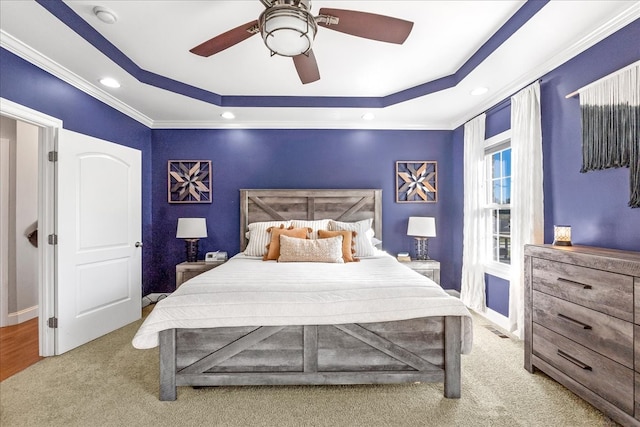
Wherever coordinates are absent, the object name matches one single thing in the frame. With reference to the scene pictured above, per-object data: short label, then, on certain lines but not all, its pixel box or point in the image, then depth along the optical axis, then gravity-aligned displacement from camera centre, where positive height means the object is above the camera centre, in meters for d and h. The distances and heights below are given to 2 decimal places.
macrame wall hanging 1.90 +0.60
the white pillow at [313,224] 3.79 -0.12
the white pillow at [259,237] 3.60 -0.27
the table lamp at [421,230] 3.93 -0.21
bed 1.99 -0.81
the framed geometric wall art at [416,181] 4.36 +0.46
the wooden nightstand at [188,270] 3.71 -0.67
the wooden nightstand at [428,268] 3.77 -0.67
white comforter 1.97 -0.60
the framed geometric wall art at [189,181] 4.27 +0.47
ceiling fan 1.58 +1.13
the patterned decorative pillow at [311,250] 3.17 -0.38
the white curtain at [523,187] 2.70 +0.24
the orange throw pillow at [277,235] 3.39 -0.24
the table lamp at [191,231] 3.85 -0.20
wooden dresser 1.62 -0.68
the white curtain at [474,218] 3.67 -0.06
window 3.43 +0.18
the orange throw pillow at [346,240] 3.31 -0.29
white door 2.76 -0.23
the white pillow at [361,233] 3.56 -0.23
